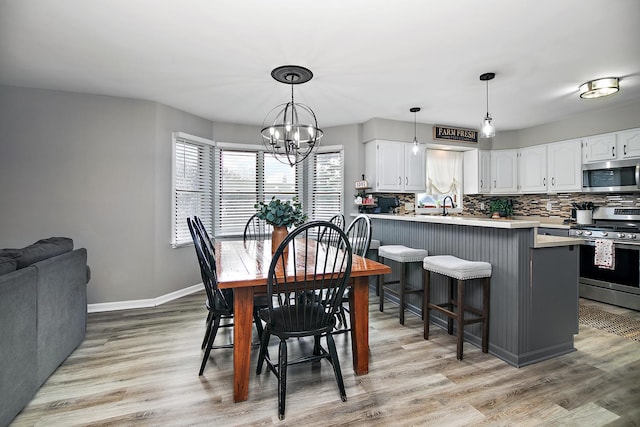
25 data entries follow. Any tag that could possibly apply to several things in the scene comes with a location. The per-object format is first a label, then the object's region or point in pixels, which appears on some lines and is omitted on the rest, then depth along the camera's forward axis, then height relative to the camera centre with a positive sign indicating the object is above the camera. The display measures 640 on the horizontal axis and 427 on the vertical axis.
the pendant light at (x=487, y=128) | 3.02 +0.82
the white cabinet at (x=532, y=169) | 5.15 +0.76
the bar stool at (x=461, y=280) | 2.47 -0.53
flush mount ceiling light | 3.28 +1.35
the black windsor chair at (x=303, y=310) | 1.83 -0.61
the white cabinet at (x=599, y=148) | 4.29 +0.94
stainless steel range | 3.65 -0.53
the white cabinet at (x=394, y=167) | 4.88 +0.75
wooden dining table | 1.93 -0.53
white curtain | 5.71 +0.79
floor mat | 3.04 -1.10
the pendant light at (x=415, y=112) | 4.32 +1.44
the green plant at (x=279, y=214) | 2.65 +0.00
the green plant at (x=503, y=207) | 5.80 +0.14
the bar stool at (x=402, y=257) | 3.19 -0.44
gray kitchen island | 2.40 -0.59
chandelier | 2.87 +0.78
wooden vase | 2.74 -0.18
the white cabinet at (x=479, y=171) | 5.62 +0.77
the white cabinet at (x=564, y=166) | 4.66 +0.75
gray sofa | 1.71 -0.66
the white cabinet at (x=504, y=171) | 5.59 +0.77
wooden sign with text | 5.24 +1.36
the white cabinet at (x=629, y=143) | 4.05 +0.94
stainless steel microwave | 4.00 +0.52
